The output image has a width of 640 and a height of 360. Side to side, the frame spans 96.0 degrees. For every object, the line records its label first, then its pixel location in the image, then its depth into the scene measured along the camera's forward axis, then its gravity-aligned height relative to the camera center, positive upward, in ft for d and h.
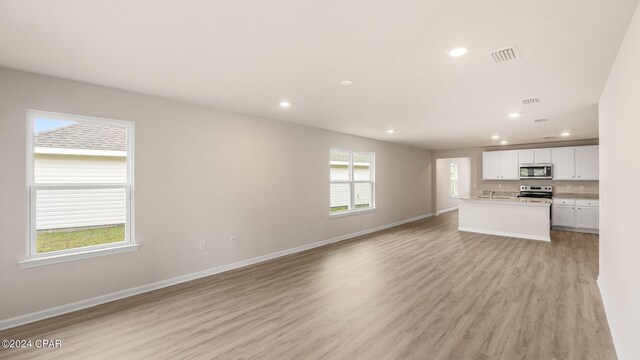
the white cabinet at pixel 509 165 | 27.84 +1.60
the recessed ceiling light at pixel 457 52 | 8.02 +3.68
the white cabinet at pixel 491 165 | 28.96 +1.69
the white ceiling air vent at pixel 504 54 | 8.08 +3.69
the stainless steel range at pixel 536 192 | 26.73 -1.01
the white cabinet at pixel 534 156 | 26.25 +2.38
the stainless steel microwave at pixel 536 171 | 25.94 +0.96
